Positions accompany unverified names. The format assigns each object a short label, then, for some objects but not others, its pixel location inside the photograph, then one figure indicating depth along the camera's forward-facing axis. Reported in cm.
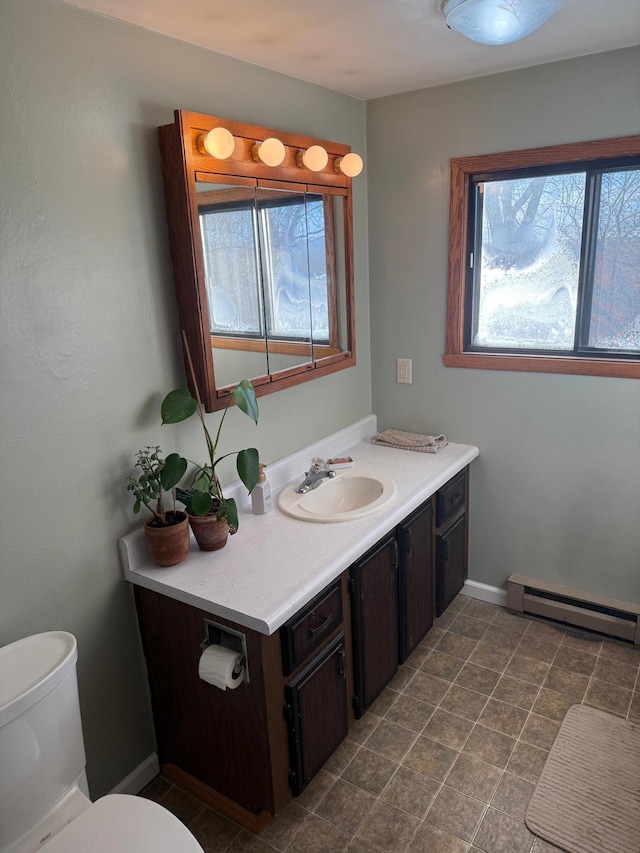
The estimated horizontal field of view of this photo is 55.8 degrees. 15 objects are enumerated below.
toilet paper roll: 160
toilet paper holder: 163
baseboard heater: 247
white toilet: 130
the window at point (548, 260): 223
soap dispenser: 211
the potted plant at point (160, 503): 173
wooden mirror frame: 169
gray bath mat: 172
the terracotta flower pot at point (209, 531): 183
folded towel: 265
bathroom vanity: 164
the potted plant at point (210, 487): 177
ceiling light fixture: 152
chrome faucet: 229
